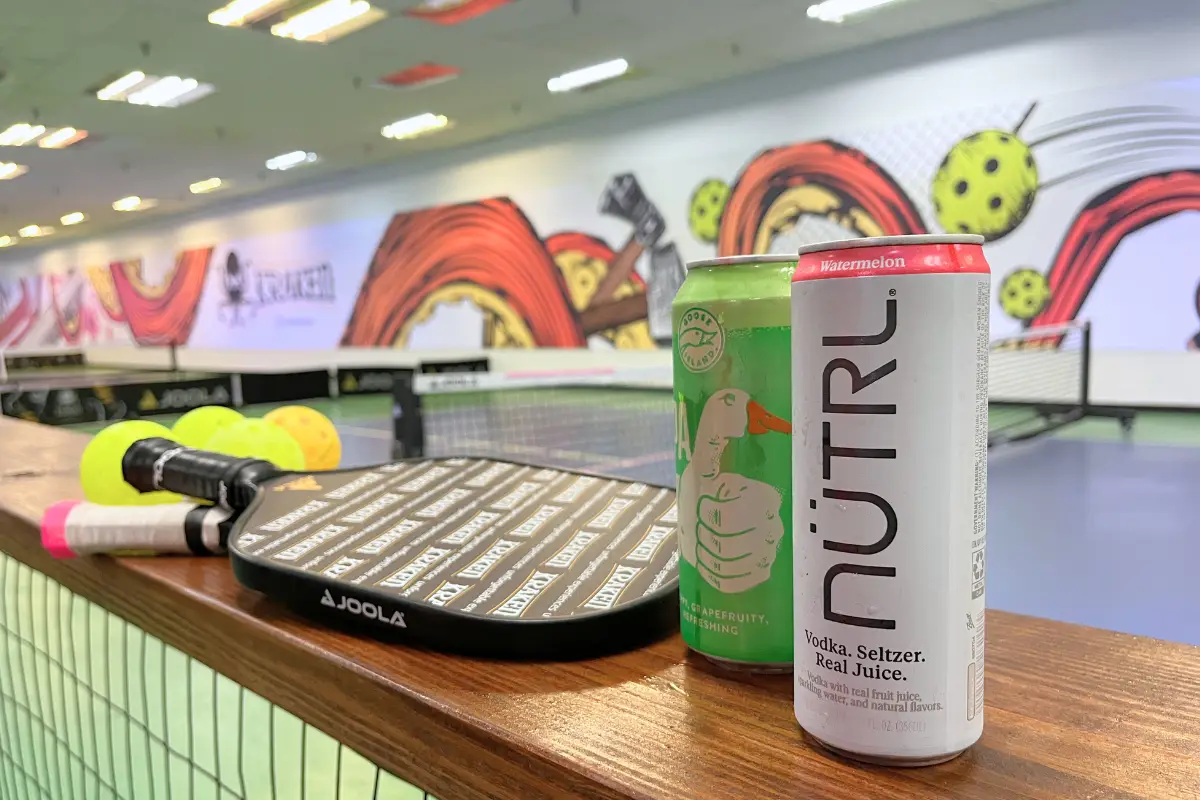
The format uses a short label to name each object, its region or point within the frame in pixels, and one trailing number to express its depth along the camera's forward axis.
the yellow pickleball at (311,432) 1.10
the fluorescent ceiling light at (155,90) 7.91
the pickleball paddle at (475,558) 0.56
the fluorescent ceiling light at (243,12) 6.13
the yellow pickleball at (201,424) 1.07
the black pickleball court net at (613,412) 4.00
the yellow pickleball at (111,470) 0.94
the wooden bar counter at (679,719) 0.41
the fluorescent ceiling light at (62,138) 9.80
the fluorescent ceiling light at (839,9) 6.52
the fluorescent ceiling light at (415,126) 10.05
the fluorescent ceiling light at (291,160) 11.90
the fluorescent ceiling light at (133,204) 15.12
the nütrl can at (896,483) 0.39
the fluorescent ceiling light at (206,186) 13.67
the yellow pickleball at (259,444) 0.95
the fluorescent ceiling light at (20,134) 9.48
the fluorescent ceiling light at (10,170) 11.47
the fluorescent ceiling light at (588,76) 8.04
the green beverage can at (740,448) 0.49
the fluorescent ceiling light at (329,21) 6.25
